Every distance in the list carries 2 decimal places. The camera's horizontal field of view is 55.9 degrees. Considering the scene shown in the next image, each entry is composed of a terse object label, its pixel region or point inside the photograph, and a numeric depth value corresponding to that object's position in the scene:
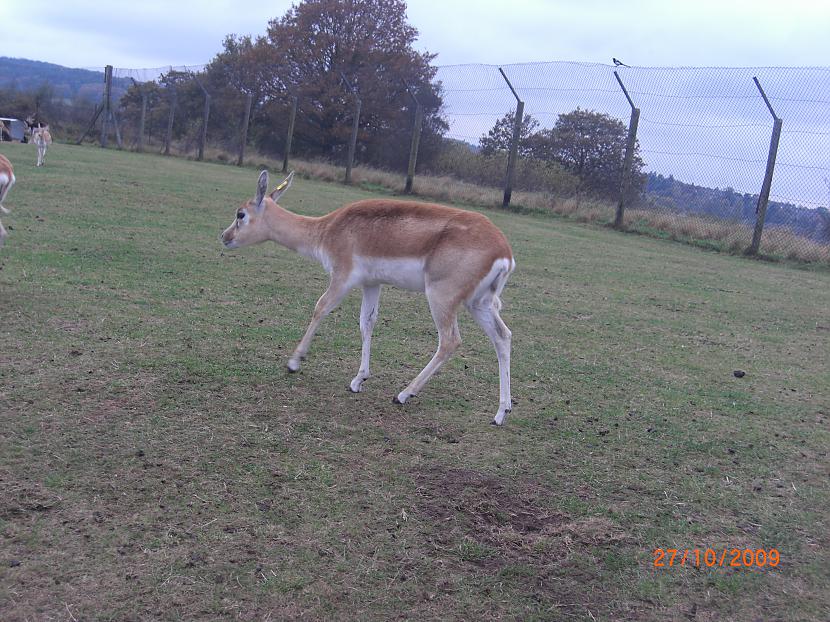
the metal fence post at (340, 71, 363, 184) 19.38
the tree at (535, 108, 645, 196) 16.72
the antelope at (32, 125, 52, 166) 16.89
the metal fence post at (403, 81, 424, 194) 18.23
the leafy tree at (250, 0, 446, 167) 29.59
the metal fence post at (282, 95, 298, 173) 22.17
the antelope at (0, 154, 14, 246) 6.96
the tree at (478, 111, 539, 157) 17.48
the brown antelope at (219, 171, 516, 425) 4.72
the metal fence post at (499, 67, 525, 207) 17.14
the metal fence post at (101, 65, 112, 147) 28.30
